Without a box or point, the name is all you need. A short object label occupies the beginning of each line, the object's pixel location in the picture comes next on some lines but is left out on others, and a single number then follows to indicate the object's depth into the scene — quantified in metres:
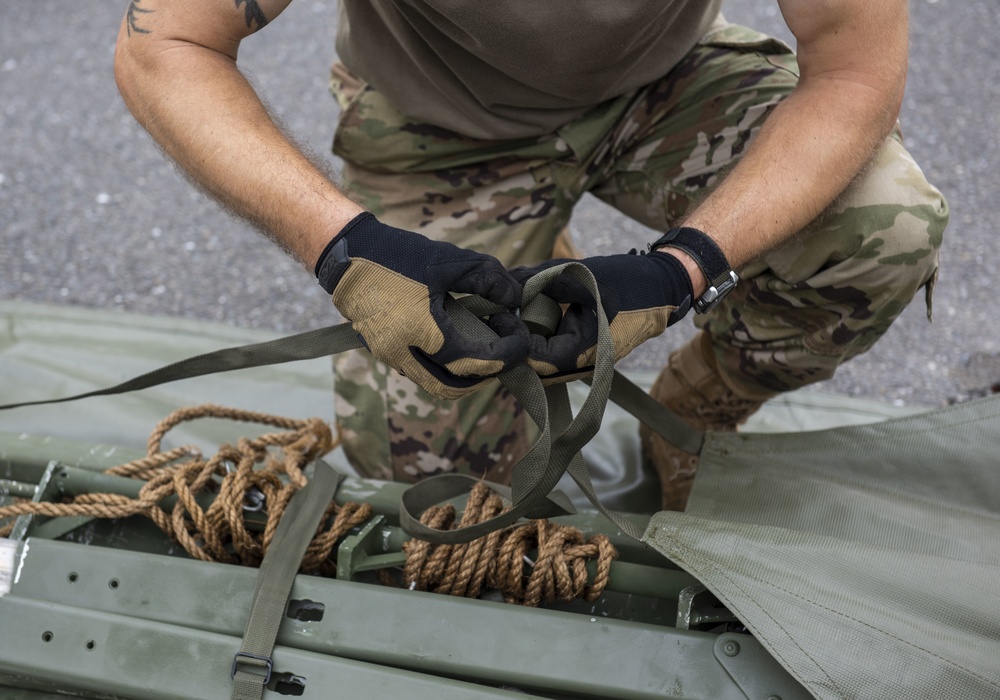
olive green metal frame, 1.18
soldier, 1.24
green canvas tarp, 1.12
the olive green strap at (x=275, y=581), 1.20
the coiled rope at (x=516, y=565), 1.29
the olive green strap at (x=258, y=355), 1.29
